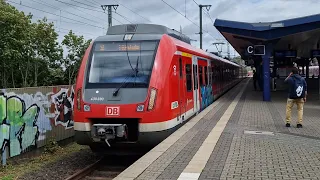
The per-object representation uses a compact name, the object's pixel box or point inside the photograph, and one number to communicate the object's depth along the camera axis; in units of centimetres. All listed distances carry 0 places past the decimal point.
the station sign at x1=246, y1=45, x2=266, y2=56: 1421
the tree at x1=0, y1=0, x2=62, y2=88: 1563
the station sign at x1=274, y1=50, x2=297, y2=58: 1796
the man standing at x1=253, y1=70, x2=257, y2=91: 2204
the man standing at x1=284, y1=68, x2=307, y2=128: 771
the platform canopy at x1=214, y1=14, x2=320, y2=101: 1354
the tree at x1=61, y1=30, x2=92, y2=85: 2137
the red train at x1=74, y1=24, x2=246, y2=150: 596
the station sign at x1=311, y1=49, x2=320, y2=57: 1781
